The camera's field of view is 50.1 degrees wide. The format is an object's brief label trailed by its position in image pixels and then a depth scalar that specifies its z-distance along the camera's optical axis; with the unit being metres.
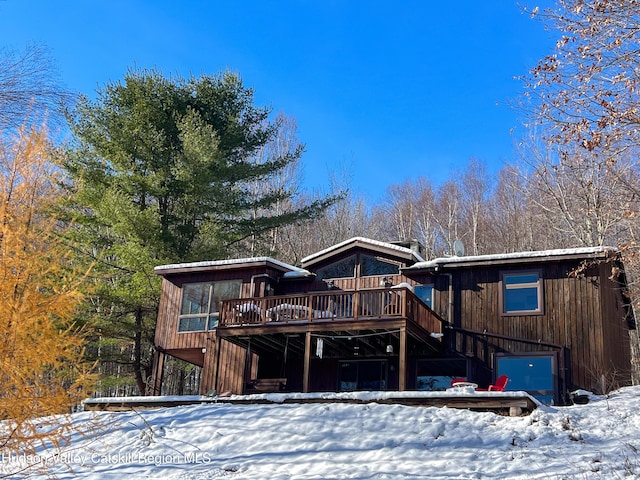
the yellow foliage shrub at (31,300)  6.54
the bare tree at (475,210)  36.22
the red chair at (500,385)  15.75
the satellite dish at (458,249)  21.19
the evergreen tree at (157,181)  23.98
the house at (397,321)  17.61
